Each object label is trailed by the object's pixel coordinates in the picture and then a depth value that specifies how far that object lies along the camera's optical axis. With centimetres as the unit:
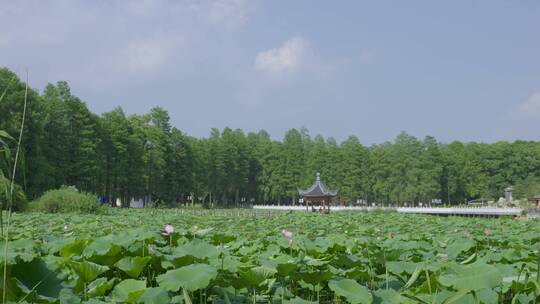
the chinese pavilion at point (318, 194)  3550
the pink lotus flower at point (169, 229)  356
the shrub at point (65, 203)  2105
